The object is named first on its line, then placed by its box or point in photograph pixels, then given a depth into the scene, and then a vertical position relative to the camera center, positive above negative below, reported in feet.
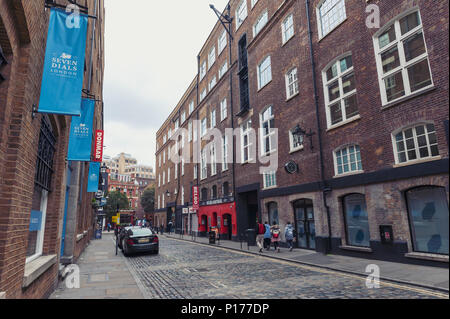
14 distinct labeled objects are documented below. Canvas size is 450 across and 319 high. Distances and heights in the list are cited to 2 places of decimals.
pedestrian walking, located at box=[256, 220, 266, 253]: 49.70 -3.69
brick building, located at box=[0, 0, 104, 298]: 12.13 +3.54
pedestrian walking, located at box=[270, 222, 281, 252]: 49.44 -3.79
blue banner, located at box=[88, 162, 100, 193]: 56.13 +7.72
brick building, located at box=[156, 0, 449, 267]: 30.42 +12.57
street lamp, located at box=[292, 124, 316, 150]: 47.60 +13.00
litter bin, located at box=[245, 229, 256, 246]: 56.44 -4.85
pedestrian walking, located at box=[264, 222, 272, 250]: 49.78 -4.21
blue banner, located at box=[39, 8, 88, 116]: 15.06 +8.35
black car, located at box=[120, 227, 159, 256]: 46.70 -4.26
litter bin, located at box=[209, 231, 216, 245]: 68.33 -5.95
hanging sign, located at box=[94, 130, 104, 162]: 51.88 +12.95
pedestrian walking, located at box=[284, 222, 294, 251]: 47.61 -3.80
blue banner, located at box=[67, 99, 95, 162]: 28.37 +8.44
